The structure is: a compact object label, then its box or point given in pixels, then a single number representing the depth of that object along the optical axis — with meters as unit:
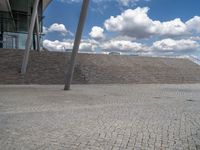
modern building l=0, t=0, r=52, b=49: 21.84
